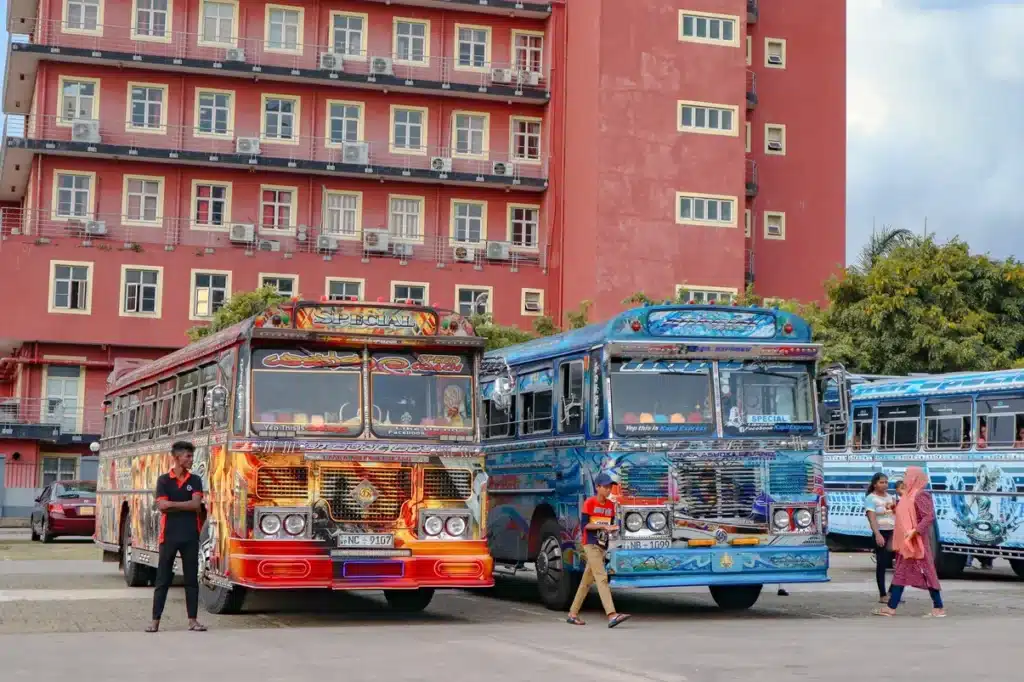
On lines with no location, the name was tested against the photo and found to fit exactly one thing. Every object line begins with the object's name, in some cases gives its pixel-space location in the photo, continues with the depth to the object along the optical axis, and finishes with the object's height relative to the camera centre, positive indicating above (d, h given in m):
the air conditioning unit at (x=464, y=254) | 59.25 +9.50
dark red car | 37.56 -0.38
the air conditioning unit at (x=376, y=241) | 58.12 +9.75
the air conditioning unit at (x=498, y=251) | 60.03 +9.77
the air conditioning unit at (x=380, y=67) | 58.84 +16.45
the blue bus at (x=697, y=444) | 16.81 +0.69
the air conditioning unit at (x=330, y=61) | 58.56 +16.53
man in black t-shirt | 15.41 -0.28
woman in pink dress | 17.80 -0.47
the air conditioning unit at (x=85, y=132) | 55.94 +13.12
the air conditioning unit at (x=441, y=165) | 59.38 +12.92
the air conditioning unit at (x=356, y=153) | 58.34 +13.06
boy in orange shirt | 16.25 -0.26
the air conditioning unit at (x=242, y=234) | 57.09 +9.73
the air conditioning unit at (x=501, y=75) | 60.47 +16.66
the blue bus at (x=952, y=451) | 22.45 +0.96
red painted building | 56.03 +12.56
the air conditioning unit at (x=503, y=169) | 60.28 +13.00
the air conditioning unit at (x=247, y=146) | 57.38 +13.03
